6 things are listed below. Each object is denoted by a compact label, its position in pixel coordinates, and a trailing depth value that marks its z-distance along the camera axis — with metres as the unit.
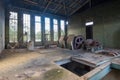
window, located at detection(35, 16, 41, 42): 7.19
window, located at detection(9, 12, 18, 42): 6.11
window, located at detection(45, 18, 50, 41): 7.69
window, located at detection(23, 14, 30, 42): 6.63
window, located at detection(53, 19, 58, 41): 8.17
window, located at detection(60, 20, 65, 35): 8.66
